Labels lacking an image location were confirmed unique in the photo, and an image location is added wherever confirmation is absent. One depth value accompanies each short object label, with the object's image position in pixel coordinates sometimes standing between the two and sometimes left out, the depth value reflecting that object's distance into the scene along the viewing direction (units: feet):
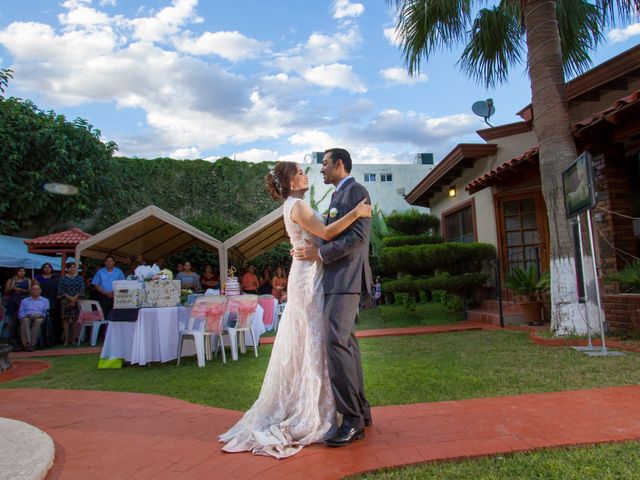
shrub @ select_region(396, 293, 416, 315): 35.88
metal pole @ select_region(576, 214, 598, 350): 18.19
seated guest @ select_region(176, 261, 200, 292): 34.24
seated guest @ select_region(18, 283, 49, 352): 29.81
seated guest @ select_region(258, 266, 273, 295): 47.19
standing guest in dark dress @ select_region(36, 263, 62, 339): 33.12
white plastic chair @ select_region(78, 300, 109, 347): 32.37
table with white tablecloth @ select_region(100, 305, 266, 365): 21.08
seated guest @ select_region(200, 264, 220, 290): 37.93
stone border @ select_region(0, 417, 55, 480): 7.62
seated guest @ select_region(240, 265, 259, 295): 41.09
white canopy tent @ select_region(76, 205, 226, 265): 30.45
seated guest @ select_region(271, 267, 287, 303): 42.88
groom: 9.04
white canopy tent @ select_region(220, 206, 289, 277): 32.73
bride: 9.15
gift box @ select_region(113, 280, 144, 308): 21.44
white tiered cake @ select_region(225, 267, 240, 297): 25.44
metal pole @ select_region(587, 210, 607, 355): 16.89
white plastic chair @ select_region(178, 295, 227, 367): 21.37
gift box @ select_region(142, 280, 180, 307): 21.66
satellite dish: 41.98
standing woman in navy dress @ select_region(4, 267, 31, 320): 32.50
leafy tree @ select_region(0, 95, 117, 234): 44.70
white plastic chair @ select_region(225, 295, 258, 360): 22.84
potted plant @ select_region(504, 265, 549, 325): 26.16
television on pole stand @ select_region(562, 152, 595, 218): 16.81
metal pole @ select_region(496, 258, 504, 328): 27.04
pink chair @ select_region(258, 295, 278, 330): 31.66
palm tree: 21.06
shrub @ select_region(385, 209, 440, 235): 42.57
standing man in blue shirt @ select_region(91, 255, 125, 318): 31.04
